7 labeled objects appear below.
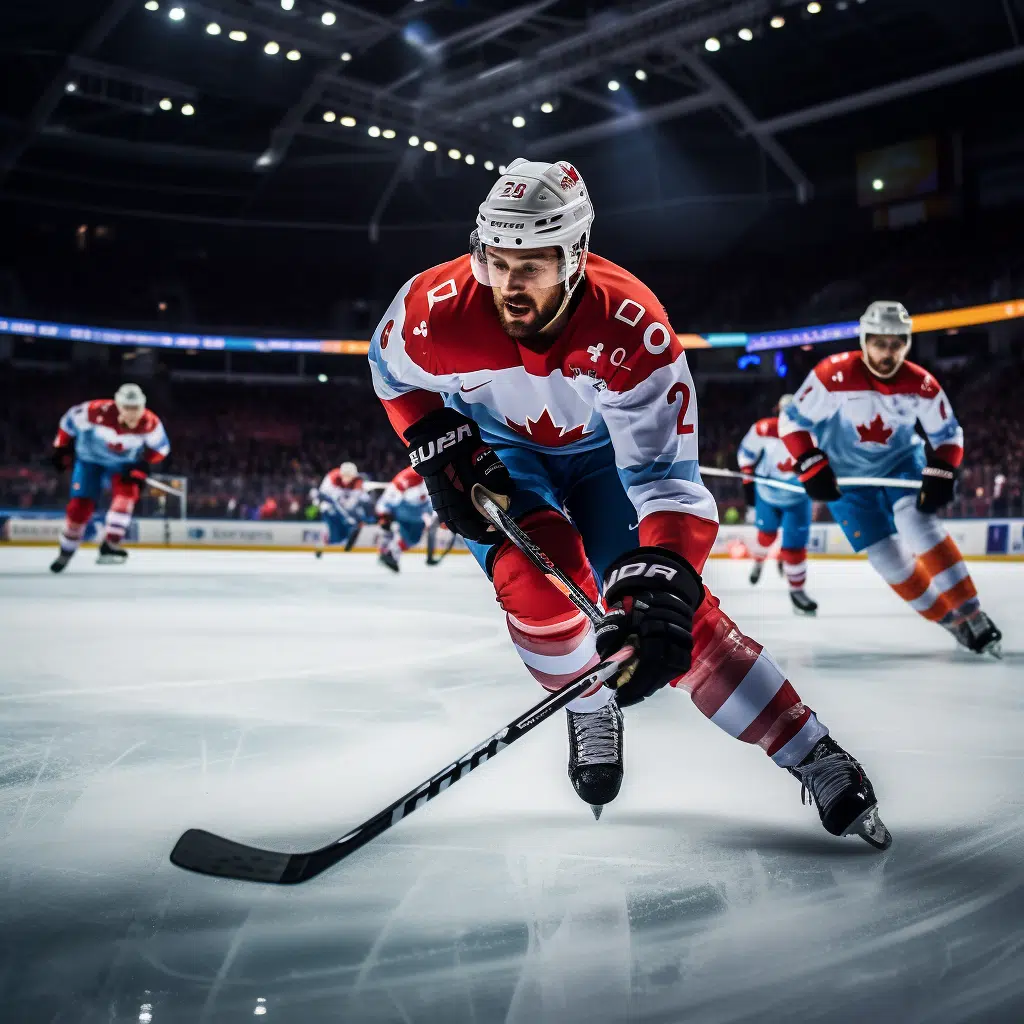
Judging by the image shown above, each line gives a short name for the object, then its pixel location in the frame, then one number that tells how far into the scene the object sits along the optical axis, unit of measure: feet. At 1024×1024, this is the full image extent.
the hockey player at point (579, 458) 5.86
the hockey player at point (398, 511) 32.37
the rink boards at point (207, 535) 49.24
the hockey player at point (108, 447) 28.78
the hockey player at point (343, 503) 41.47
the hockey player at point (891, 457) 14.64
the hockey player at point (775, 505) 21.63
